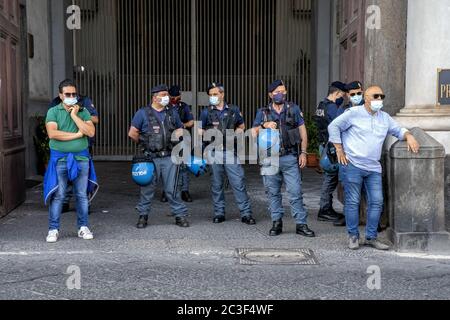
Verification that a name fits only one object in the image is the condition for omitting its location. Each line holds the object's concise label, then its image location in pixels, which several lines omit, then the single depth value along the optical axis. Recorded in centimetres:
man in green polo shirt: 667
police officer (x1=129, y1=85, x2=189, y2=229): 730
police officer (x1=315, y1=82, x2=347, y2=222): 771
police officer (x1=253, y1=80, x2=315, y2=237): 691
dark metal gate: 1523
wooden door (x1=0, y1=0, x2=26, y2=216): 808
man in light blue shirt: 627
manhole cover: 586
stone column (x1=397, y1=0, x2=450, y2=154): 719
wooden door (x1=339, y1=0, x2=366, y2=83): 812
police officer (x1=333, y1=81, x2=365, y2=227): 718
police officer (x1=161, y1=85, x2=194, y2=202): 888
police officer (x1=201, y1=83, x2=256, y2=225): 762
